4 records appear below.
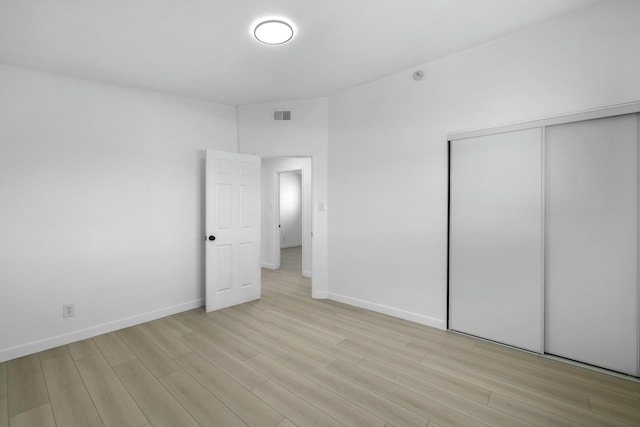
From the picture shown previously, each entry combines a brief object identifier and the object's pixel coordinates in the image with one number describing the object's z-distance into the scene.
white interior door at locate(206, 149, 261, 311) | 3.67
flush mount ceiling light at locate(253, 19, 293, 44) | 2.29
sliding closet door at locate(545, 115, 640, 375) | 2.12
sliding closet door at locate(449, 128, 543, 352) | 2.49
